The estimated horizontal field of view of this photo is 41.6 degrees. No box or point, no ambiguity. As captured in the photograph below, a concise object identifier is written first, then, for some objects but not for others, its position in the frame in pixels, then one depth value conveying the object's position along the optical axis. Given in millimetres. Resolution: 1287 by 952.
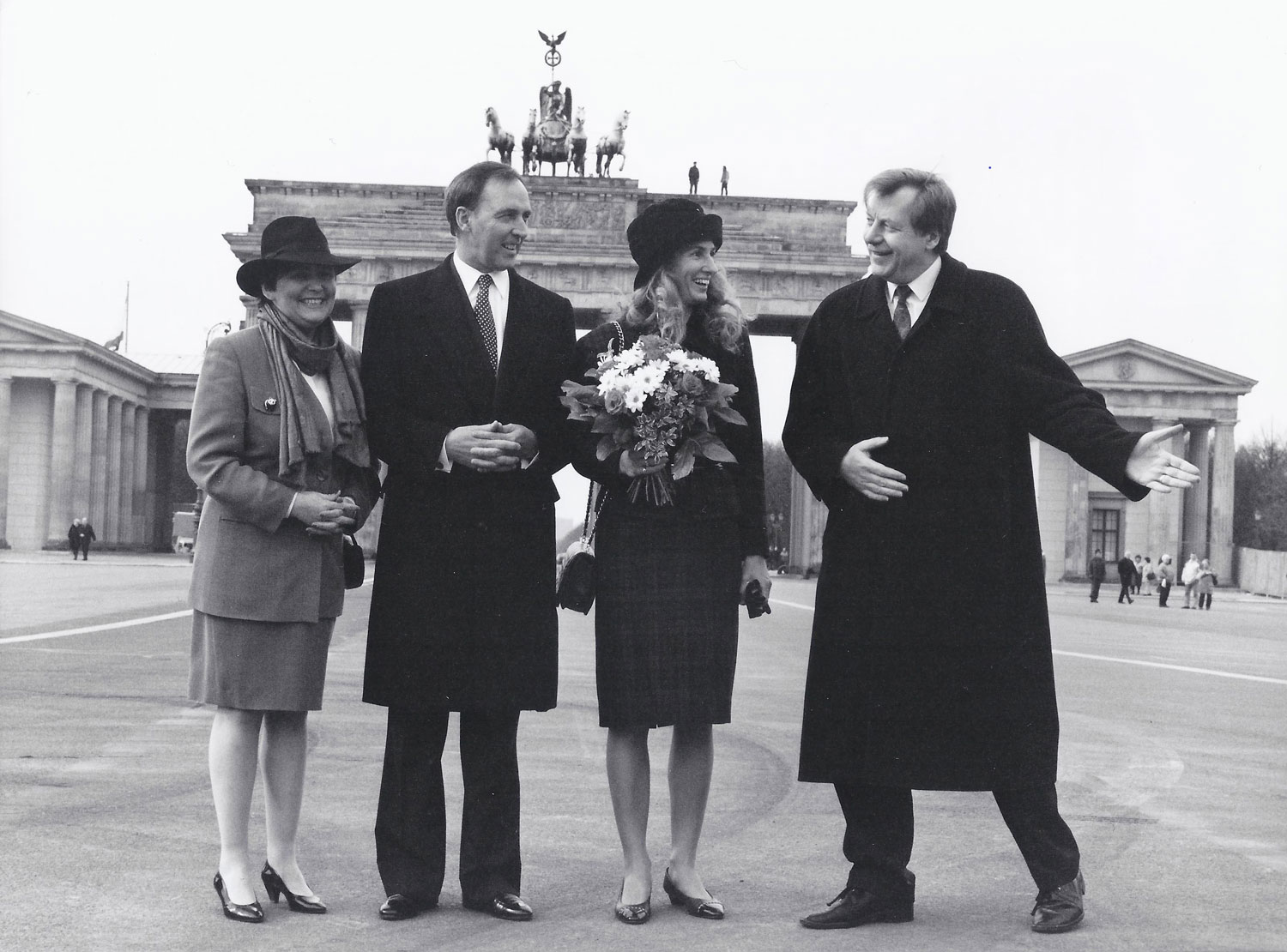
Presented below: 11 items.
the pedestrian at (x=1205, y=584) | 43406
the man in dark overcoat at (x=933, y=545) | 5805
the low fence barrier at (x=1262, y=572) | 65500
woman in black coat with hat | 6000
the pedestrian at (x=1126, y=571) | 49344
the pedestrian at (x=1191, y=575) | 43094
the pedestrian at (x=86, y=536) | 58953
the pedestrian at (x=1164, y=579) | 45281
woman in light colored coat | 5848
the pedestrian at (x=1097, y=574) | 47716
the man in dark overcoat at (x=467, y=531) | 6031
